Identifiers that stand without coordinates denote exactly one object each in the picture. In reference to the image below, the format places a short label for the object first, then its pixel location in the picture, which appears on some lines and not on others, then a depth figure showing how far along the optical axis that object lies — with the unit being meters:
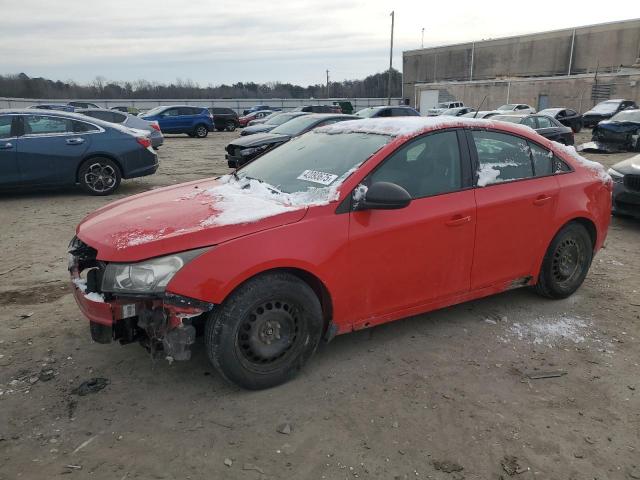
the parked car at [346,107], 42.38
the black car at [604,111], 28.31
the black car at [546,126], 15.30
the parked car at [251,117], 35.94
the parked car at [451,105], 41.68
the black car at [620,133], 16.86
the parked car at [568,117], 27.30
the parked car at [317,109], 28.58
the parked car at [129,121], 16.73
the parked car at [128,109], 44.11
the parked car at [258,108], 47.64
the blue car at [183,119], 27.44
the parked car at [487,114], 20.16
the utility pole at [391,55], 42.36
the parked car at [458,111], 29.47
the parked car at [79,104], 30.96
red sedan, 2.90
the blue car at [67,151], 8.48
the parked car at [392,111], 18.30
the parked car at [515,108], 30.40
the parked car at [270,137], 11.55
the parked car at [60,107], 21.46
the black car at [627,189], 6.97
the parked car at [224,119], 34.16
